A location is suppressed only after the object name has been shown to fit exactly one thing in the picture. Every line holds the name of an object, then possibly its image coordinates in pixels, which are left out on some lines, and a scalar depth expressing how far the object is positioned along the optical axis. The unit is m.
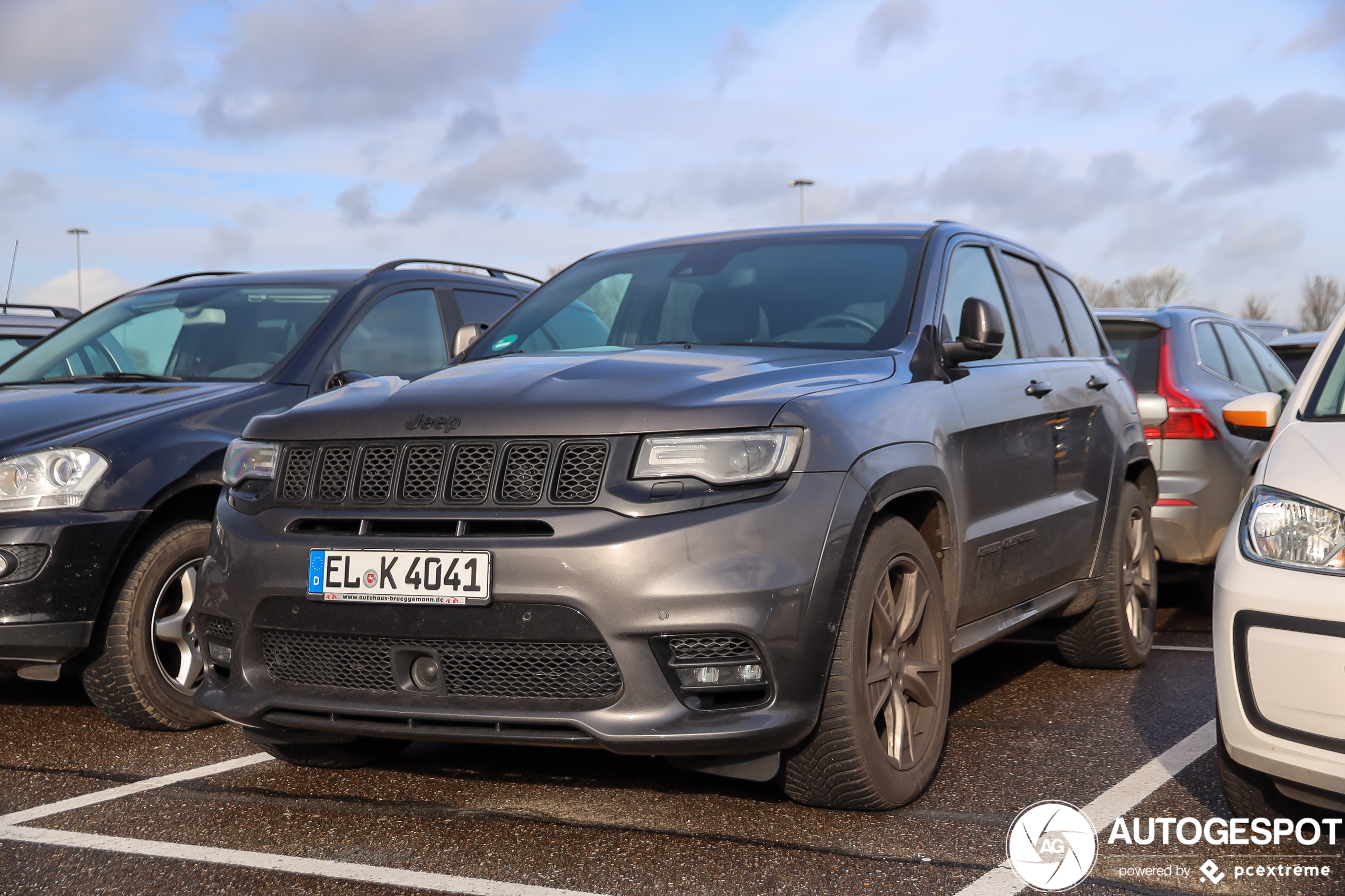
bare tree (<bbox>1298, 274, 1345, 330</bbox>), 77.12
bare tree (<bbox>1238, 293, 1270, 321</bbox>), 81.31
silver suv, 6.81
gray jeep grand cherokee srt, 3.20
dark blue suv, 4.46
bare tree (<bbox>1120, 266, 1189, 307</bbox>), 74.44
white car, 2.93
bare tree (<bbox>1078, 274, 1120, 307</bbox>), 70.75
